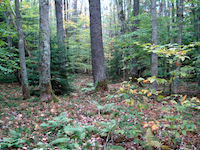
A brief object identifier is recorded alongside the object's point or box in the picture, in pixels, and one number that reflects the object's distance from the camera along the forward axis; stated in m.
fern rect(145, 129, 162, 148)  2.87
